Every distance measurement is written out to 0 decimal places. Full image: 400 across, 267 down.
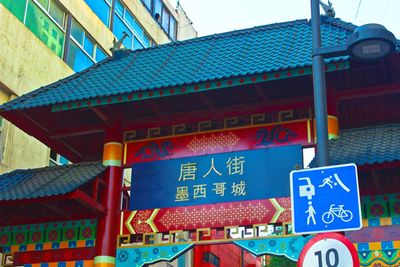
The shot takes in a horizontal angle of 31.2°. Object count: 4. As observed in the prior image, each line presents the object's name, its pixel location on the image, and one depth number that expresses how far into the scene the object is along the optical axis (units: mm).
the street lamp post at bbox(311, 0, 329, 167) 7387
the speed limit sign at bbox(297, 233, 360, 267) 6273
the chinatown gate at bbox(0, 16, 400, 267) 11211
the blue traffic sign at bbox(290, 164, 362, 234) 6715
